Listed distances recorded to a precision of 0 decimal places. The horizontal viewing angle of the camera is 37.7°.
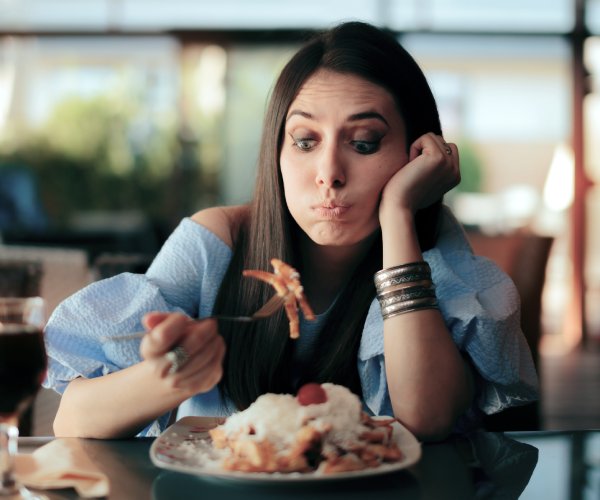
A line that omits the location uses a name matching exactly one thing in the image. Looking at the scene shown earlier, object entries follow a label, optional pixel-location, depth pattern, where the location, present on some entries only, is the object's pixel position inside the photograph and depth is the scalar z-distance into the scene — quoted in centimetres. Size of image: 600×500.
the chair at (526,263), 241
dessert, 89
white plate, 85
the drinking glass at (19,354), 91
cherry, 97
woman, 124
